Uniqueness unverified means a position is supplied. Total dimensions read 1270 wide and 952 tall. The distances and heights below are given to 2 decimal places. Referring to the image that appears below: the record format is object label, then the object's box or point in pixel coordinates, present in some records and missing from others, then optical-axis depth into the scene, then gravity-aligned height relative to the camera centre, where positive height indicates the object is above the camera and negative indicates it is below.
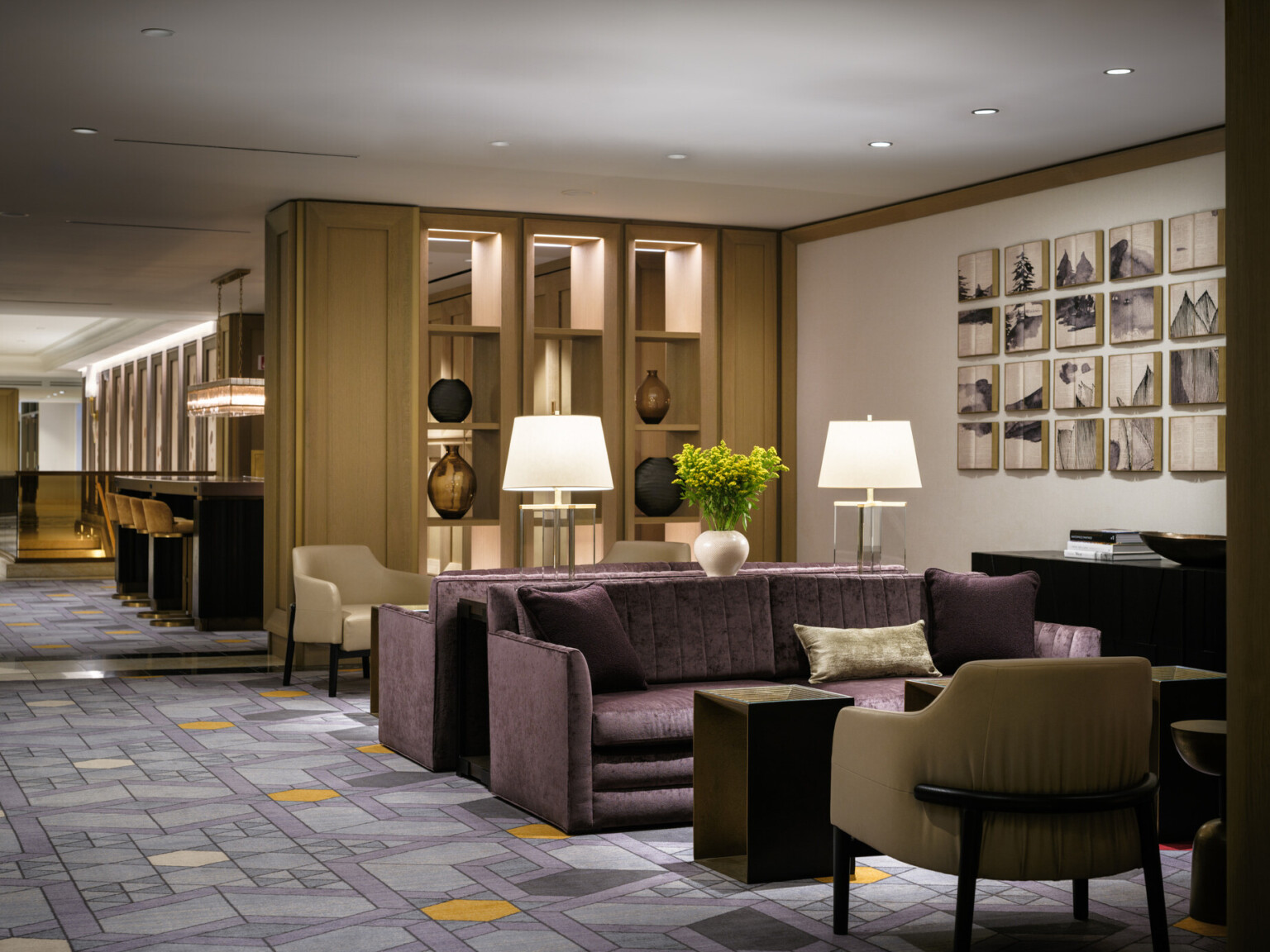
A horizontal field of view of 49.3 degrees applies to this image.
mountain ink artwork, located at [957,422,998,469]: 7.38 +0.12
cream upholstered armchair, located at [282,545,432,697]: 7.07 -0.67
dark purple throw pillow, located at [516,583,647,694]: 4.61 -0.55
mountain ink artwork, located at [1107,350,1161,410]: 6.41 +0.41
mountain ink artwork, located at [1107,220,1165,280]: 6.39 +1.02
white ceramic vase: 5.27 -0.31
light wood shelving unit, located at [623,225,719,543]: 8.71 +0.78
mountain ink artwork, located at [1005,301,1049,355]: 7.05 +0.73
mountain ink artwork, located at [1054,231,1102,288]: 6.71 +1.02
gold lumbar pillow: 5.00 -0.68
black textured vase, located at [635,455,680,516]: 8.72 -0.12
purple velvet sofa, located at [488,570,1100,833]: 4.36 -0.72
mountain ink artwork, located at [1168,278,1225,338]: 6.06 +0.71
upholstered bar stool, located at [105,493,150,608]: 12.30 -0.82
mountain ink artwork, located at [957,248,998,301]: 7.37 +1.04
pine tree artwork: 7.04 +1.03
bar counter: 9.84 -0.60
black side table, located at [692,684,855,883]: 3.84 -0.91
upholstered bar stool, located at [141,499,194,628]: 10.62 -0.72
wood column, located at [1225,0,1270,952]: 2.63 +0.01
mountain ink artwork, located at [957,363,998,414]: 7.38 +0.43
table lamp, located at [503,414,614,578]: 5.29 +0.04
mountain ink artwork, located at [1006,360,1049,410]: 7.05 +0.42
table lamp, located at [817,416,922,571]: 5.68 +0.05
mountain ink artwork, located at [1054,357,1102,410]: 6.74 +0.42
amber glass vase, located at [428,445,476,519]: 8.28 -0.09
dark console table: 5.39 -0.57
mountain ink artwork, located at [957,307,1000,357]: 7.37 +0.74
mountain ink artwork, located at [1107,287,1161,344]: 6.39 +0.71
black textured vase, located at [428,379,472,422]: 8.36 +0.42
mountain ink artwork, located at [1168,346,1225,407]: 6.05 +0.41
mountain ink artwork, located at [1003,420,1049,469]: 7.06 +0.12
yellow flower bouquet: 5.29 -0.04
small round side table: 3.46 -0.96
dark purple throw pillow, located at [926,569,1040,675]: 5.19 -0.57
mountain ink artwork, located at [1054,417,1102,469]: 6.74 +0.11
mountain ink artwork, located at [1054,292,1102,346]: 6.72 +0.72
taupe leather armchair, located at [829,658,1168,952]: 3.09 -0.70
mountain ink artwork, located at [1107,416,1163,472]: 6.41 +0.11
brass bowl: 5.43 -0.33
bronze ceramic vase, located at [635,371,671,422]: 8.81 +0.45
